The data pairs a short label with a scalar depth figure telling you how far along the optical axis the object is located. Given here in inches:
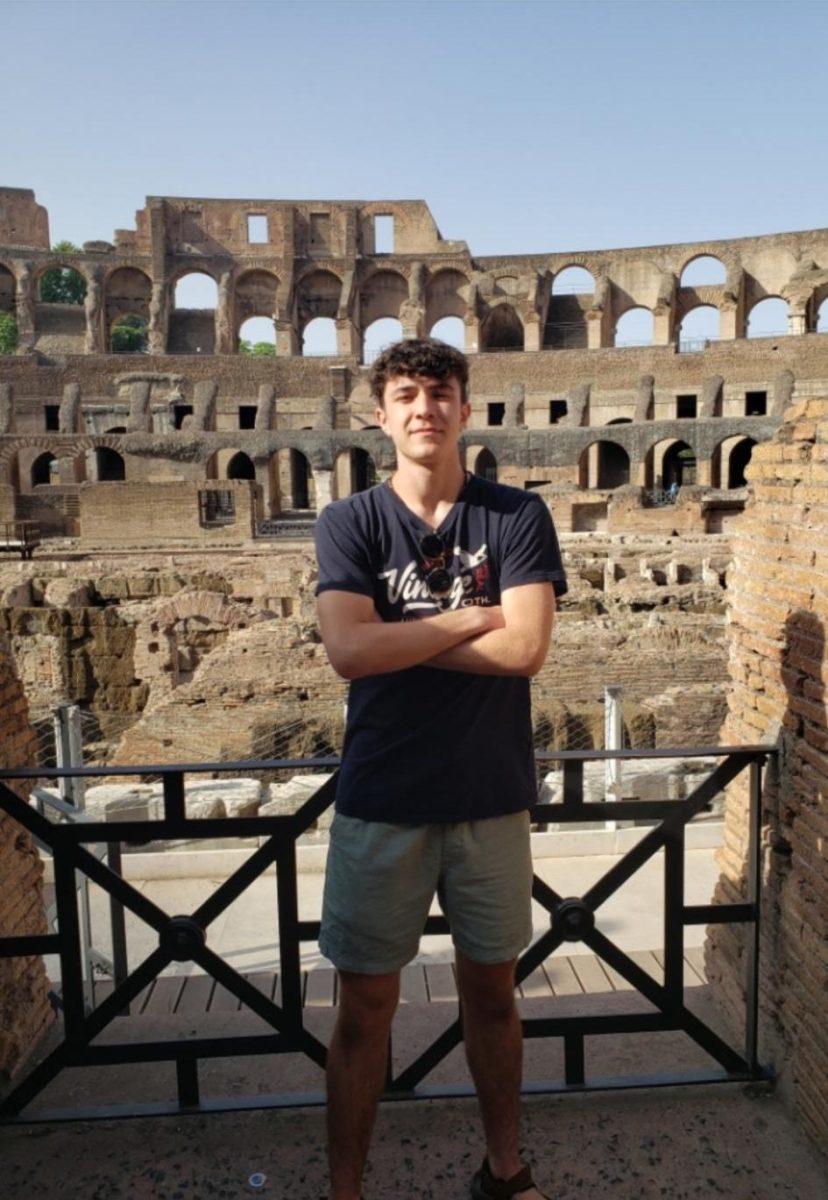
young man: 82.4
